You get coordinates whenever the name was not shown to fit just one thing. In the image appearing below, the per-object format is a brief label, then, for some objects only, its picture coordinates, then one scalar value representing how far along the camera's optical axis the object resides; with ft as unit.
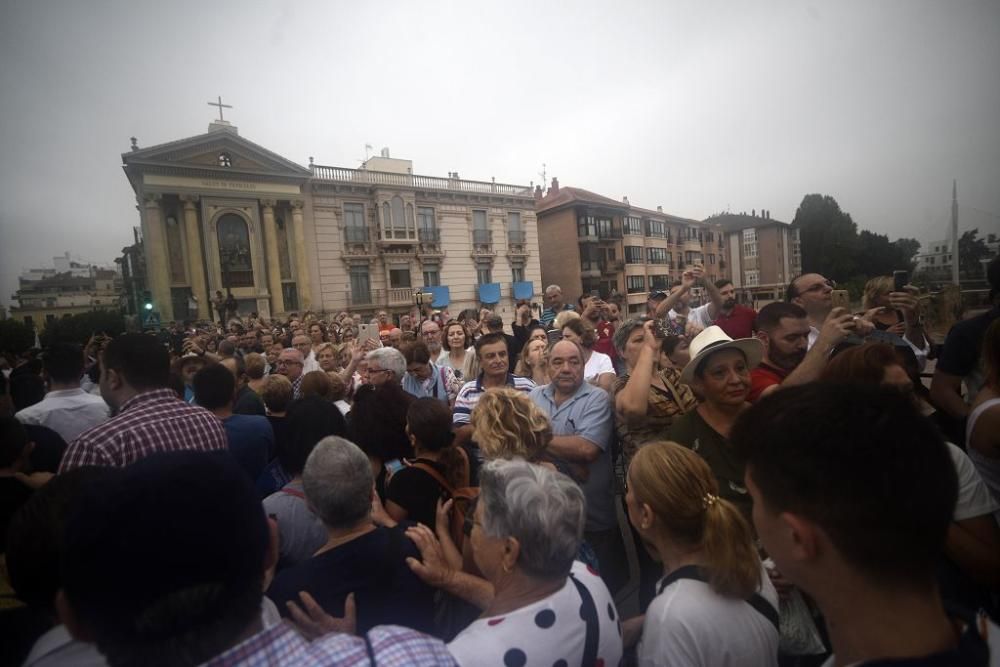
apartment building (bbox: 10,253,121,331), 251.19
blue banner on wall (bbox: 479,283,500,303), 109.50
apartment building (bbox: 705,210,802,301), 196.75
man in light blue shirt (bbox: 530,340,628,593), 9.42
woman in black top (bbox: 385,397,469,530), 7.62
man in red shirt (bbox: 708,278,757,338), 17.43
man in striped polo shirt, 12.55
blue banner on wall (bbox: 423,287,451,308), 98.78
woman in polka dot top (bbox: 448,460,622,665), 4.38
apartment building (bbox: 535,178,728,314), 130.41
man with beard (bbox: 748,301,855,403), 9.11
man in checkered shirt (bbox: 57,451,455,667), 2.63
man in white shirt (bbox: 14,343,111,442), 12.11
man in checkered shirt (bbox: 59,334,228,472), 7.09
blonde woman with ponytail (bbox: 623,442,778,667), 4.64
